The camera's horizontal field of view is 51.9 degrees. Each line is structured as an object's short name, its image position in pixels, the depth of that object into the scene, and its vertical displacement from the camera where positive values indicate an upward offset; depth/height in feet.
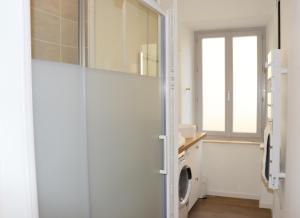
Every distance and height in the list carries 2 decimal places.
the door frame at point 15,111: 2.86 -0.09
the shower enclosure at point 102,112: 3.56 -0.18
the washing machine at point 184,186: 9.80 -2.94
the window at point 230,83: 14.16 +0.74
